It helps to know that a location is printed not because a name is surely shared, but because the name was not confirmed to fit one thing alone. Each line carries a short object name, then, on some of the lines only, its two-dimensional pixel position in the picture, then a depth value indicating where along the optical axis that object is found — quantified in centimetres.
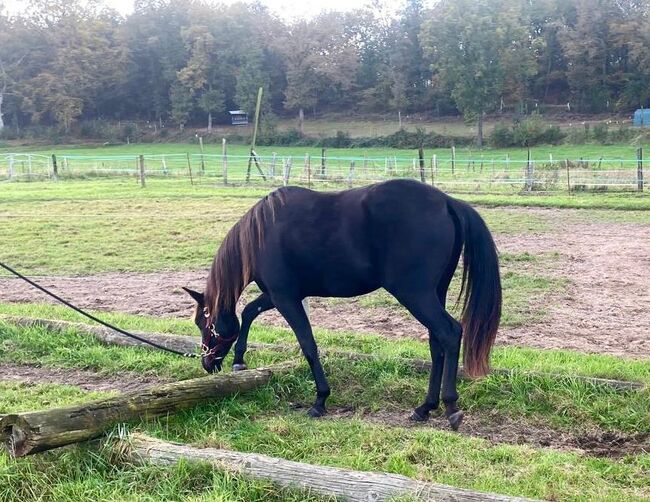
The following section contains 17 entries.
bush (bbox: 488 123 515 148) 4712
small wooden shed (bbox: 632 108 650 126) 4755
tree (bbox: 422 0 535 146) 5312
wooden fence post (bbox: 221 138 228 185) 2384
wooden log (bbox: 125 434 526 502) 304
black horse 423
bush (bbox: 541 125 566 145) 4594
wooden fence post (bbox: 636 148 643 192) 1902
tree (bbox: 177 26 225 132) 6556
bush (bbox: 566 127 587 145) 4395
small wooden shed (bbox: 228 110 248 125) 6638
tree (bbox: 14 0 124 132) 6375
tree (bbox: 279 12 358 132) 6600
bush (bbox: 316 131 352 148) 5331
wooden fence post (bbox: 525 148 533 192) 2048
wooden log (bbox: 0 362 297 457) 345
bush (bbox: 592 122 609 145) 4325
